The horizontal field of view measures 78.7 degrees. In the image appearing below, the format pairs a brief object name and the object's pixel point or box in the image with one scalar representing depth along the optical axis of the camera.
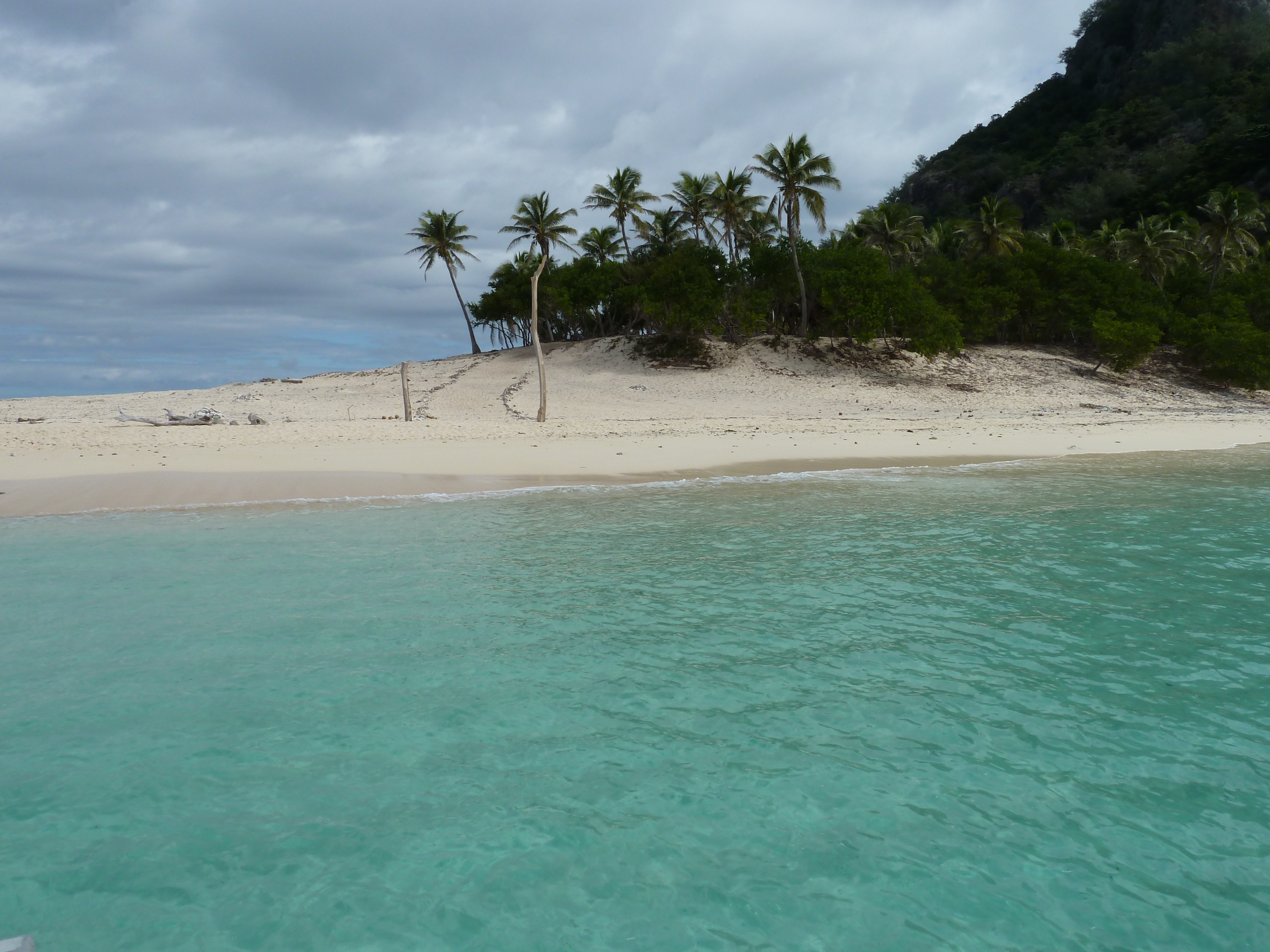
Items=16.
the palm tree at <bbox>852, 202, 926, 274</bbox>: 53.44
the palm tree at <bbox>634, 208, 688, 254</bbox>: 53.38
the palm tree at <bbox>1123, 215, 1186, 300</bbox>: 52.34
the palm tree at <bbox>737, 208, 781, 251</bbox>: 53.34
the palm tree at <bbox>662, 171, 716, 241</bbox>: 50.56
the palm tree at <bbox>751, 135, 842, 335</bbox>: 41.75
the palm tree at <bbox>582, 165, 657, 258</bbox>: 53.28
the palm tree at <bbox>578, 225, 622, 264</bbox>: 59.81
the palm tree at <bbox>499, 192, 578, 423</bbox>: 53.88
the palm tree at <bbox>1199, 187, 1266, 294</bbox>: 50.03
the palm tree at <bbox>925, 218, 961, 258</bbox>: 57.94
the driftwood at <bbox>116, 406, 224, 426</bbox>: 25.55
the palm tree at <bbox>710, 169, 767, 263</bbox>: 48.28
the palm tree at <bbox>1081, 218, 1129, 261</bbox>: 54.19
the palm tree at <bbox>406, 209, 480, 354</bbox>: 57.28
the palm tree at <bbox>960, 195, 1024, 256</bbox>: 51.34
